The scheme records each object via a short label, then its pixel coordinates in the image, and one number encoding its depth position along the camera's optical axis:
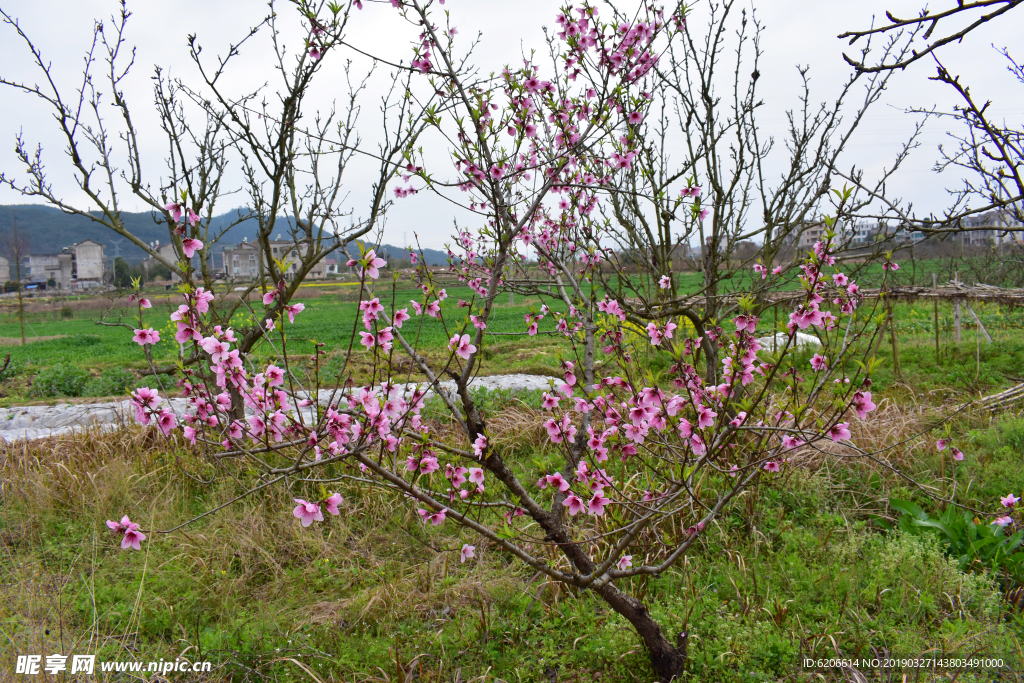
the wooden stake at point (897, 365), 6.93
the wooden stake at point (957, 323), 8.66
